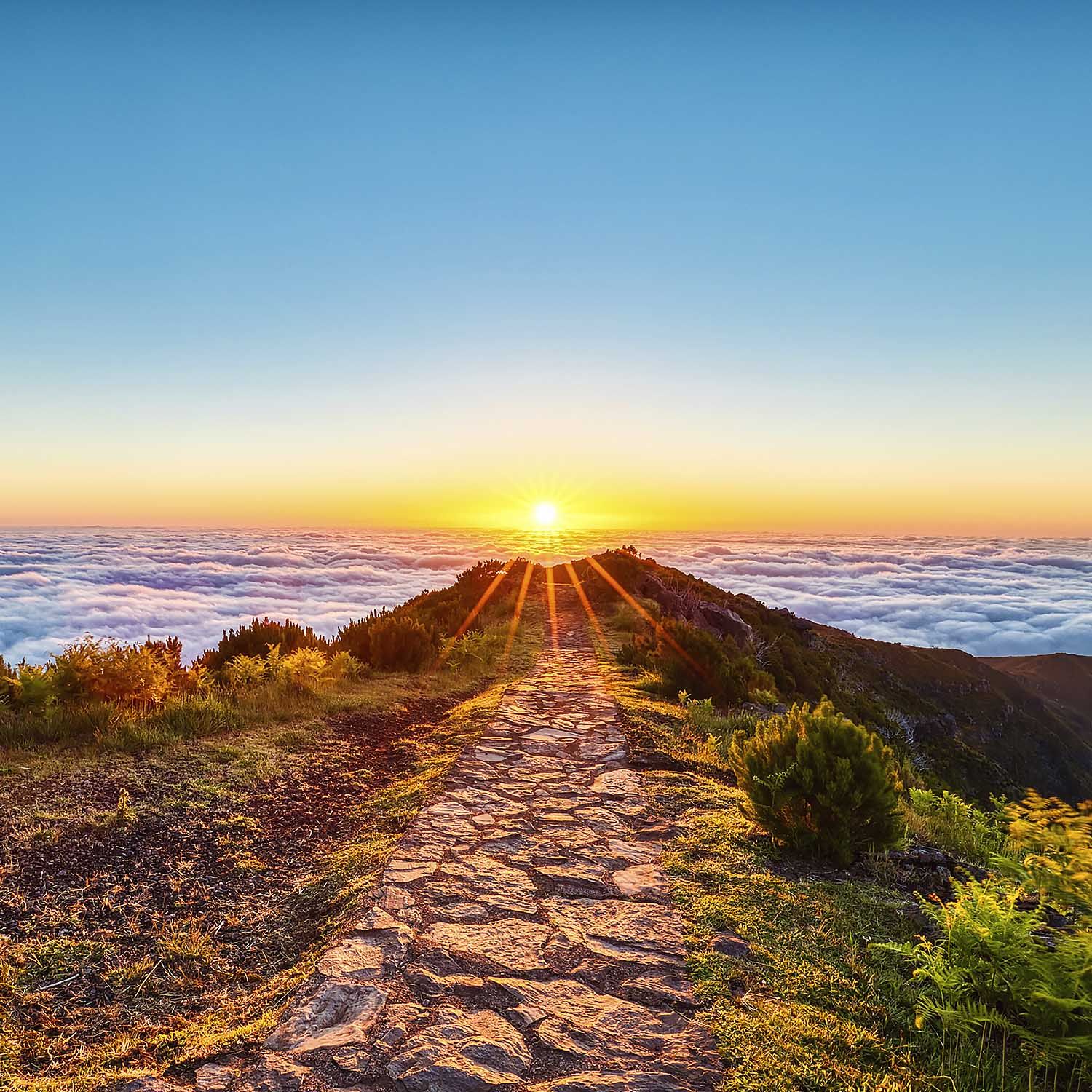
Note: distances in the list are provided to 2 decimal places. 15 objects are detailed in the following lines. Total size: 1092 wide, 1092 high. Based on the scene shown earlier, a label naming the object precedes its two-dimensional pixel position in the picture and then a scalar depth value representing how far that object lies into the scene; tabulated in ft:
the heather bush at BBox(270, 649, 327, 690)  28.35
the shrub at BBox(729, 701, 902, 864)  14.21
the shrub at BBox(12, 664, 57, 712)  21.54
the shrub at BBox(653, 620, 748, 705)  31.78
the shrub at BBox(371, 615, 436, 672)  35.73
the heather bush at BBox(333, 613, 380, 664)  36.29
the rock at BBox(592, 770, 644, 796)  18.62
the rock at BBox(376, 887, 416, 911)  11.97
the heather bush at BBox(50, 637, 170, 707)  22.17
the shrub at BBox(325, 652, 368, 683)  31.32
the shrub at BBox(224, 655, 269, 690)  27.58
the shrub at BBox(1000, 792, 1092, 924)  7.23
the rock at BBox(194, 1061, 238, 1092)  7.72
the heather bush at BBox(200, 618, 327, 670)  32.58
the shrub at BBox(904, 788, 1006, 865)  16.93
